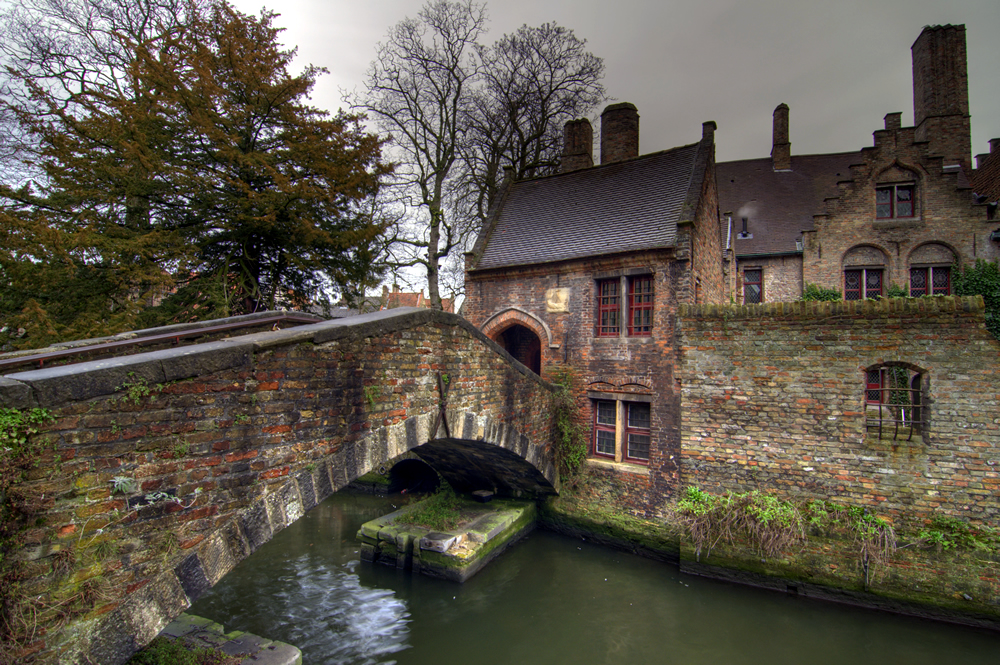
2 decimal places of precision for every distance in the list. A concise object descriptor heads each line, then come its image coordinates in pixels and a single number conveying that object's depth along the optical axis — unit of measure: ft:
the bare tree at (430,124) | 53.78
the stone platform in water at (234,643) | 15.72
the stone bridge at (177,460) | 9.00
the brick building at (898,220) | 47.11
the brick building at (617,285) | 31.35
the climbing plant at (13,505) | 8.22
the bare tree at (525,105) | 59.41
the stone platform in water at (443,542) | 27.99
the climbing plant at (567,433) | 33.71
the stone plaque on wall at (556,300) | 35.94
